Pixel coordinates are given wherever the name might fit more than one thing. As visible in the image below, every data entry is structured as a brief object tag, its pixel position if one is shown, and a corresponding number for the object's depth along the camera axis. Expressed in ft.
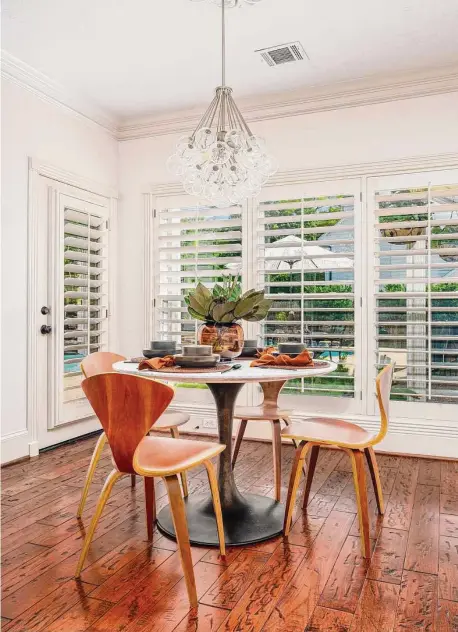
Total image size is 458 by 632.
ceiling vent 11.27
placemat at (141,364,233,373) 6.89
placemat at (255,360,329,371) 7.34
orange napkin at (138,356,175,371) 7.16
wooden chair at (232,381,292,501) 9.31
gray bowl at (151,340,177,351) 8.60
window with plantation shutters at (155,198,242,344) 14.34
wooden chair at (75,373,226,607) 5.90
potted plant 8.18
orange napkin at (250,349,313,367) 7.60
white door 12.67
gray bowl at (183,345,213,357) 7.52
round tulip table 7.09
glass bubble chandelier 9.59
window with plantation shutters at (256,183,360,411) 13.08
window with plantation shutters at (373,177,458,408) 12.01
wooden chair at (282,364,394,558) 7.20
